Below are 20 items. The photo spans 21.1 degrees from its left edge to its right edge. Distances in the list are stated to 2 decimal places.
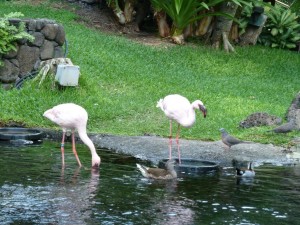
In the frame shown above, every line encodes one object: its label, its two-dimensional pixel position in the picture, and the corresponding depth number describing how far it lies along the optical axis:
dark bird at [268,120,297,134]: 13.29
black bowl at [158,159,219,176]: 10.77
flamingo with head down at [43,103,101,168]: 11.33
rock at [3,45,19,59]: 16.20
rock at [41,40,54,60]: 16.77
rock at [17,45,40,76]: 16.44
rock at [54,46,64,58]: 17.02
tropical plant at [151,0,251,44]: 21.17
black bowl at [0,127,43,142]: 12.41
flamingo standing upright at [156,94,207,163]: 11.75
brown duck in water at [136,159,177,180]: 10.23
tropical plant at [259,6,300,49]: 23.62
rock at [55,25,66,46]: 16.94
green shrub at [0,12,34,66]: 15.94
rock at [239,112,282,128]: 14.09
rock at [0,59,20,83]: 16.16
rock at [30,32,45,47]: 16.62
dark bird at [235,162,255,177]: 10.61
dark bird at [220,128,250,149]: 12.17
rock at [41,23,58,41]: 16.77
